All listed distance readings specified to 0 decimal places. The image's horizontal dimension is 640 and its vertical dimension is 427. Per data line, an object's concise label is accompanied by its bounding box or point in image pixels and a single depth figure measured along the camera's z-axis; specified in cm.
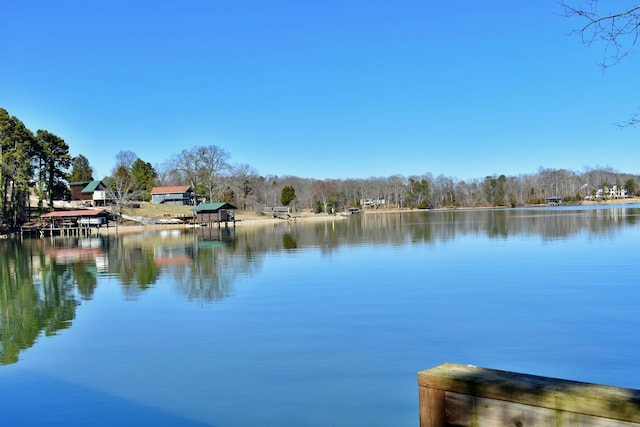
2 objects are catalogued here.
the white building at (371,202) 16200
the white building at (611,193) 16362
